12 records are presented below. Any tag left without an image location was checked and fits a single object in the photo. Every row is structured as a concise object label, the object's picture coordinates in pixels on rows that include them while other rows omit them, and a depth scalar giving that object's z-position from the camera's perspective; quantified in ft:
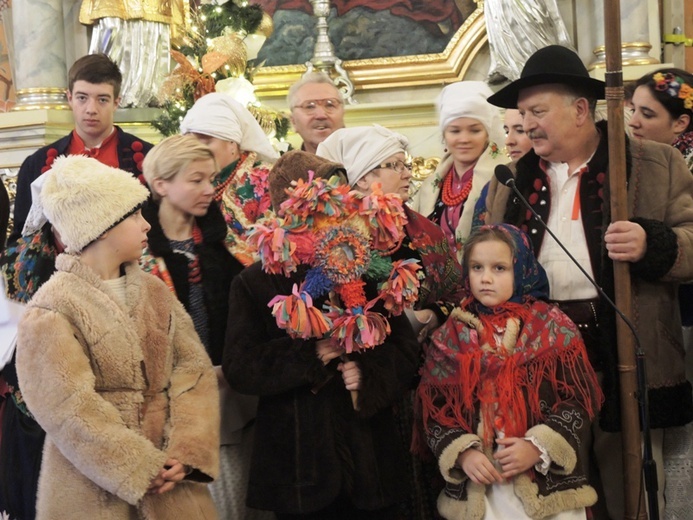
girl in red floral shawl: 10.47
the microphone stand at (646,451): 9.34
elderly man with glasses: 15.42
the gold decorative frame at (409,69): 24.67
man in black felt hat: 11.42
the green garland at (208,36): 22.79
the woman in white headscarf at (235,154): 13.66
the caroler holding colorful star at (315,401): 10.45
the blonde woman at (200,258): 12.11
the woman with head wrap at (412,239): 11.87
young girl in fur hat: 9.54
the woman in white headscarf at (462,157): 13.99
